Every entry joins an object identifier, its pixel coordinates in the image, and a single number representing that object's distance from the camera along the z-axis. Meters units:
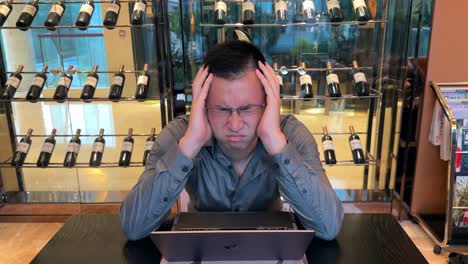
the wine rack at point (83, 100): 2.62
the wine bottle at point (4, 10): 2.49
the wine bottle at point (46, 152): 2.77
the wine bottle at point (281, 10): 2.59
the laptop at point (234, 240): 0.90
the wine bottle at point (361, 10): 2.47
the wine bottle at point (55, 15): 2.49
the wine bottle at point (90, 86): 2.60
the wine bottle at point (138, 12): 2.50
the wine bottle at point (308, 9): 2.56
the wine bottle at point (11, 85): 2.64
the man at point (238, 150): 1.22
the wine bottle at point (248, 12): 2.53
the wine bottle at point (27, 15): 2.50
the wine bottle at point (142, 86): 2.62
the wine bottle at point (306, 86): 2.65
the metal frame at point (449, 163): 2.16
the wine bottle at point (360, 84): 2.64
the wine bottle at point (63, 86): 2.62
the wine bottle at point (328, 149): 2.69
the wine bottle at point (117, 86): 2.60
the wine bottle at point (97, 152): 2.79
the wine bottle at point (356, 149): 2.75
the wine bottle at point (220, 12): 2.54
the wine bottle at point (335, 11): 2.54
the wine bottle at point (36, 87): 2.61
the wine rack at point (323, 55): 2.63
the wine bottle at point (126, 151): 2.76
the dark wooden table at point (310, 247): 1.08
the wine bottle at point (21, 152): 2.77
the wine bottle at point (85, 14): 2.49
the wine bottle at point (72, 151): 2.79
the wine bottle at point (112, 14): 2.50
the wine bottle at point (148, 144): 2.71
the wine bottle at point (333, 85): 2.64
